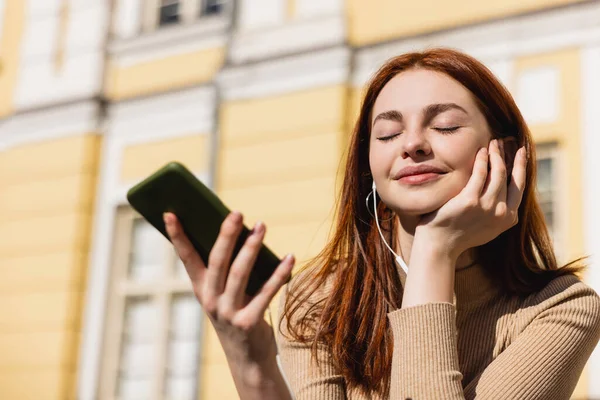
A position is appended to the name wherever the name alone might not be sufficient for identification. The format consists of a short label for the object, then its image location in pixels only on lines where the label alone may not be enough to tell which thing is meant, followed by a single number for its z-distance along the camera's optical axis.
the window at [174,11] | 5.96
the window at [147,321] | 5.53
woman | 1.41
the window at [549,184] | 4.40
